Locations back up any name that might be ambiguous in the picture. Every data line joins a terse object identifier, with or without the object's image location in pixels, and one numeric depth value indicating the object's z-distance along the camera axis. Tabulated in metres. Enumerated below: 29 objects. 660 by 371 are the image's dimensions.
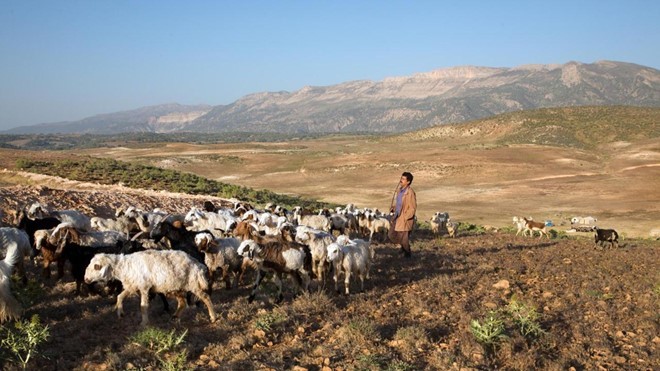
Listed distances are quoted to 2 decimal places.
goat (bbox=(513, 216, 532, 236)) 24.94
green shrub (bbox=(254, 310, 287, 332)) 7.50
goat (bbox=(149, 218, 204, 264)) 10.34
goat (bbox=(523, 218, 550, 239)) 24.56
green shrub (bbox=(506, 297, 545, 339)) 7.82
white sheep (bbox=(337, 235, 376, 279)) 10.68
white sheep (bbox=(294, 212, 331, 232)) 17.13
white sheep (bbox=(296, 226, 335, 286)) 10.79
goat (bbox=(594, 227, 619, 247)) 19.67
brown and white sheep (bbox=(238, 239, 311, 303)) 9.30
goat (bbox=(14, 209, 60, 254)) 11.22
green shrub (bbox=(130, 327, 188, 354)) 6.68
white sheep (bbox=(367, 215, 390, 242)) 19.28
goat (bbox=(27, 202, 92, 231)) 12.86
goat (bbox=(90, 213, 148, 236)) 13.45
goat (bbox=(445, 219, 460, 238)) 22.02
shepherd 13.02
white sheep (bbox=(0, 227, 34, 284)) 9.66
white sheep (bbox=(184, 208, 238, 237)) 14.34
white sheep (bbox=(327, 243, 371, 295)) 10.00
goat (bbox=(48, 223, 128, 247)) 9.83
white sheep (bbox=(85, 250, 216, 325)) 7.87
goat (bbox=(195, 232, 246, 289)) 9.72
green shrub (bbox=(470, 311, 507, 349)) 7.28
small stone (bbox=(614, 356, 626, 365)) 7.04
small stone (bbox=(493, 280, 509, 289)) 10.70
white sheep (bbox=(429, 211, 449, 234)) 22.30
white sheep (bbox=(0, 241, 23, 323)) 7.27
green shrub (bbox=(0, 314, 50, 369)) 6.28
